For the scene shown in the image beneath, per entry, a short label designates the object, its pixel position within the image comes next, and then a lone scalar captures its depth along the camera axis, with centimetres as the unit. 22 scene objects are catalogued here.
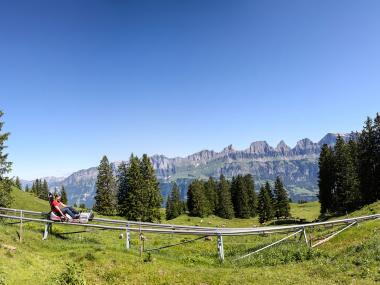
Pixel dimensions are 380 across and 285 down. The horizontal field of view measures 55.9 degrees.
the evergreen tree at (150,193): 8550
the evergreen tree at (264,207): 10556
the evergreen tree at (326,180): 9062
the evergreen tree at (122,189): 8600
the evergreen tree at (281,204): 10811
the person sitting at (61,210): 2162
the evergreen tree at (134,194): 8319
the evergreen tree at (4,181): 5284
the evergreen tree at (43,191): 15220
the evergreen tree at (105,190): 9362
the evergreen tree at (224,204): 11950
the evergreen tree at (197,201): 11634
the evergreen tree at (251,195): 12788
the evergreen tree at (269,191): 10975
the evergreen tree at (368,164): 6919
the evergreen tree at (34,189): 15500
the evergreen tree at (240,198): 12312
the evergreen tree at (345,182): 7912
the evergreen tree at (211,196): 12431
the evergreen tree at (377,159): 6806
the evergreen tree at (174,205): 12481
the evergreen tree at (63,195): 13958
